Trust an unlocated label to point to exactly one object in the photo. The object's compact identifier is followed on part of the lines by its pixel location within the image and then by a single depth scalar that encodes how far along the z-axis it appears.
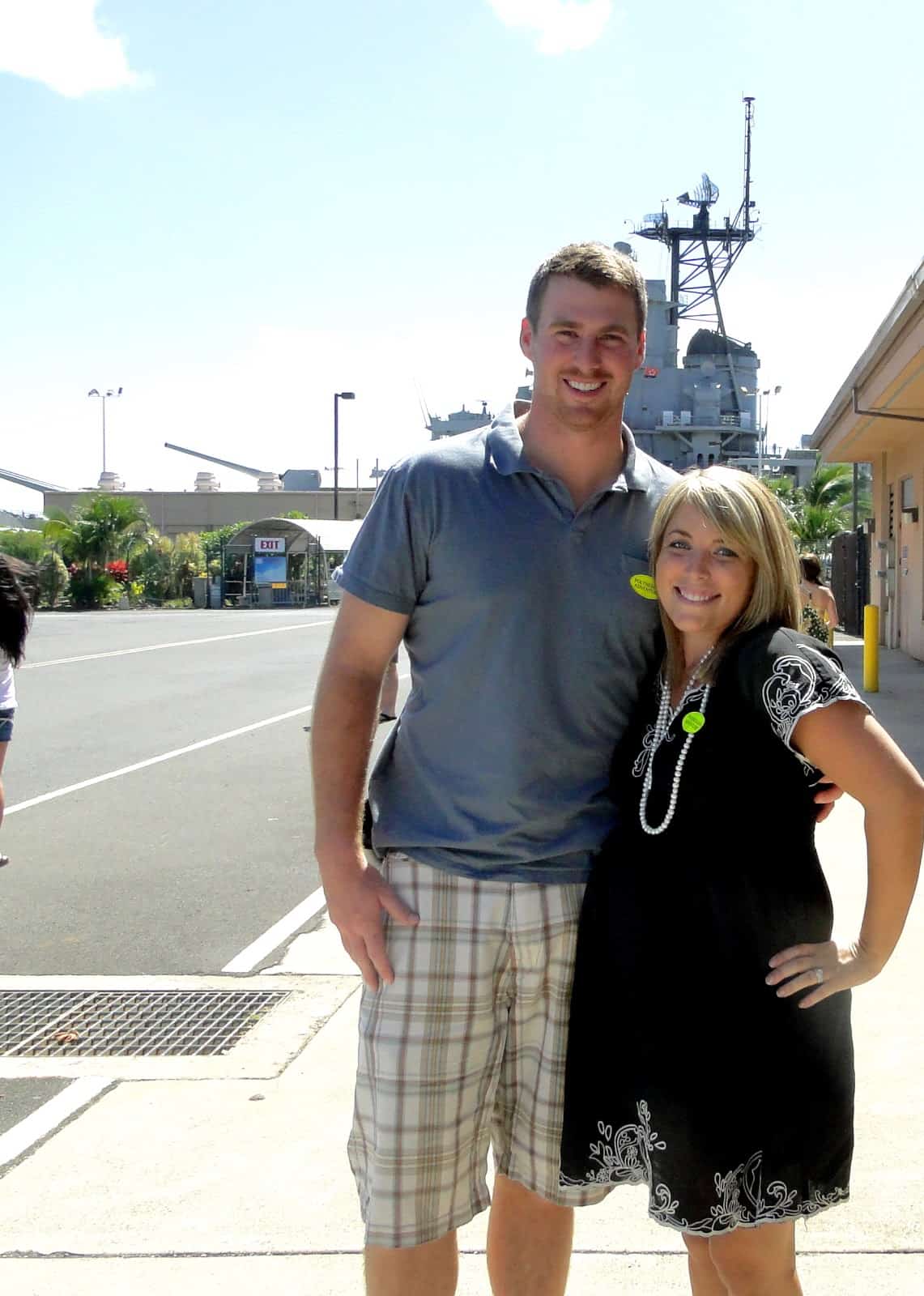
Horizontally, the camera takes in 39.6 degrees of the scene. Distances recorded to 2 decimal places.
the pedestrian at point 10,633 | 7.00
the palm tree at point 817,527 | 36.56
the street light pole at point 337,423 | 57.56
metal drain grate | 4.59
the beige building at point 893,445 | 12.55
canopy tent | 46.91
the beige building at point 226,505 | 67.94
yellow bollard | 14.96
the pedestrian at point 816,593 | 12.56
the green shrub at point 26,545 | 46.81
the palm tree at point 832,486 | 40.62
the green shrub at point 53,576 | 45.66
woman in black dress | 2.20
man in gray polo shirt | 2.39
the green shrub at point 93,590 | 46.22
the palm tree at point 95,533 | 47.41
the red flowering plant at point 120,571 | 47.94
